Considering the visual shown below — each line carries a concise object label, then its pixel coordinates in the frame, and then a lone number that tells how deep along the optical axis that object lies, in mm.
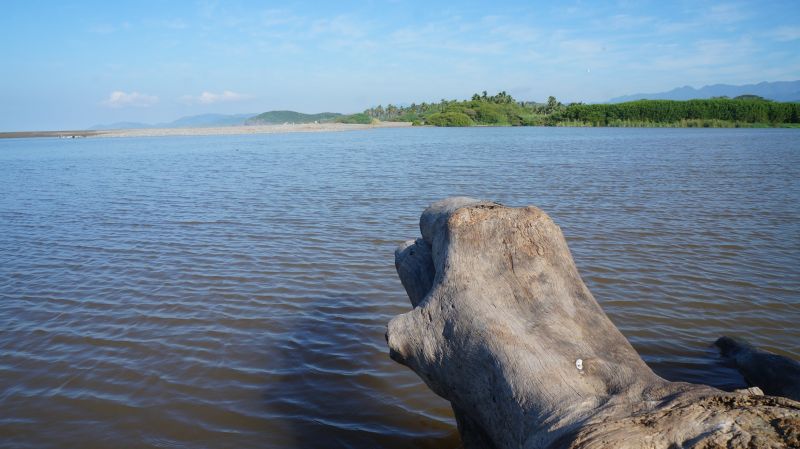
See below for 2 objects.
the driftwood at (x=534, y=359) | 1799
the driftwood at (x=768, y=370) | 3949
